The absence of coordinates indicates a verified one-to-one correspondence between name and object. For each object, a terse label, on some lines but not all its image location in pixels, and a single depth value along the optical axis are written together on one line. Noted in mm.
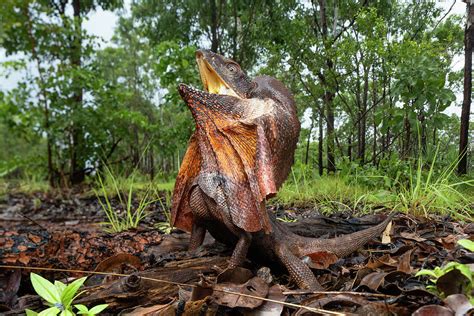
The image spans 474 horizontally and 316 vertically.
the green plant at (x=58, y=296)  187
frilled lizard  271
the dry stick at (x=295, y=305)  184
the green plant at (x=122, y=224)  552
